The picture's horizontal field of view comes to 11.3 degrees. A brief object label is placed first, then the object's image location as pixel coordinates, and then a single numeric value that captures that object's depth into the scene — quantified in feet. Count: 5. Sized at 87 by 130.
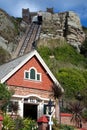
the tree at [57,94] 115.75
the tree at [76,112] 110.63
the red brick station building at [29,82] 115.85
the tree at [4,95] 104.47
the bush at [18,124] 91.45
